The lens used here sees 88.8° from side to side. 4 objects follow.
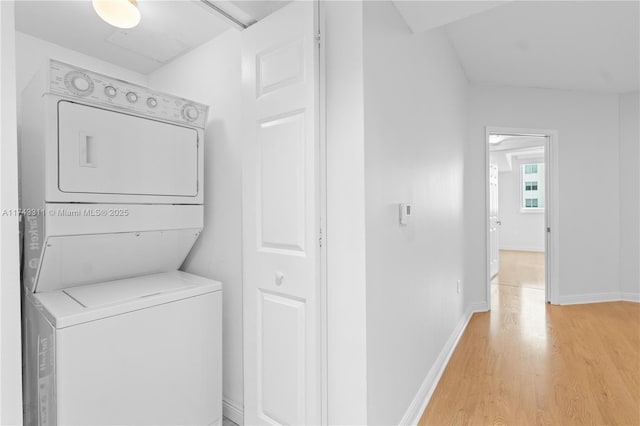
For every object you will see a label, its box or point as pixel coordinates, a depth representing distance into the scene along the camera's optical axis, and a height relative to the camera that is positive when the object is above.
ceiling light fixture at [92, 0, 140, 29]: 1.30 +0.82
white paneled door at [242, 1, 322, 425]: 1.35 -0.04
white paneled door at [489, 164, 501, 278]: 4.79 -0.18
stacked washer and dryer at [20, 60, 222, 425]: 1.28 -0.22
